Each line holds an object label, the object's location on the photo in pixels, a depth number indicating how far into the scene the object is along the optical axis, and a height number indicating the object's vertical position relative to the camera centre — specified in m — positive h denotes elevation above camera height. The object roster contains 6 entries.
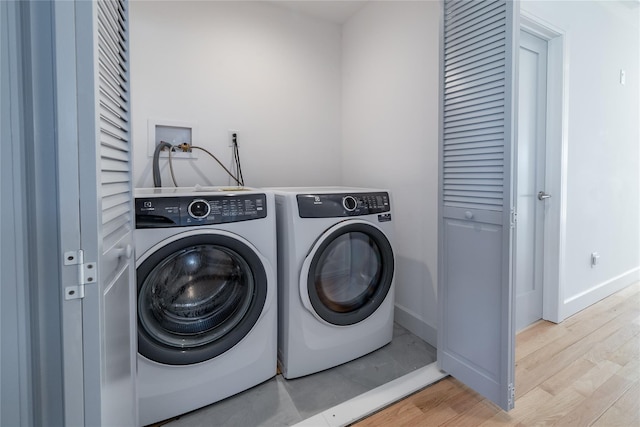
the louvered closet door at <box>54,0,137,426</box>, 0.58 +0.01
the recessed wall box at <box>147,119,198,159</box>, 1.91 +0.40
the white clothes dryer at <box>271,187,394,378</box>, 1.47 -0.42
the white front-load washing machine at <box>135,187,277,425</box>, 1.19 -0.44
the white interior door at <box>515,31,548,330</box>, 1.99 +0.13
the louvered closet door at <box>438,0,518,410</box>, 1.24 +0.00
